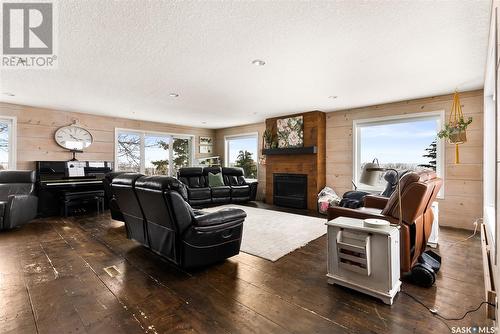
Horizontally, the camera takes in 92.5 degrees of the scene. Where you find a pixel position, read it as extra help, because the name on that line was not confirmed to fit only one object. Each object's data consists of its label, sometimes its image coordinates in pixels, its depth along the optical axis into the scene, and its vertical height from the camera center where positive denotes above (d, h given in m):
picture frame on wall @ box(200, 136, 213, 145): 8.30 +0.96
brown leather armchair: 2.21 -0.48
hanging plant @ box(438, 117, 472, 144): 3.48 +0.51
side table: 1.91 -0.77
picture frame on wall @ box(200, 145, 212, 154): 8.31 +0.66
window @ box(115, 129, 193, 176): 6.52 +0.49
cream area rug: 3.11 -1.05
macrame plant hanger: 3.50 +0.52
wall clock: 5.40 +0.73
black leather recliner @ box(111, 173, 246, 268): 2.31 -0.58
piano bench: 4.95 -0.64
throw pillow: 6.71 -0.35
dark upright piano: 4.92 -0.27
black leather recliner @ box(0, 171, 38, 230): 3.88 -0.51
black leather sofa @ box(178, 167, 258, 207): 6.16 -0.54
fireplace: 5.95 -0.61
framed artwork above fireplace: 5.97 +0.92
